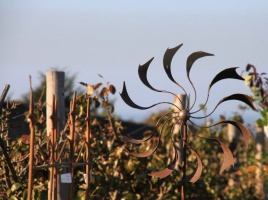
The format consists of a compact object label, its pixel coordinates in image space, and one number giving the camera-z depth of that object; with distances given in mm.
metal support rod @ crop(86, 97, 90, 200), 8898
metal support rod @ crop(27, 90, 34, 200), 7914
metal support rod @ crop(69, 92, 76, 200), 8641
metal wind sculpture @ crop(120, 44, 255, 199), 8695
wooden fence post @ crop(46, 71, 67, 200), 9750
